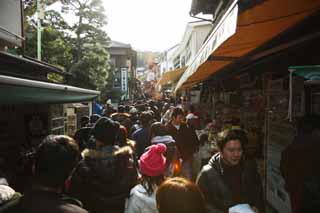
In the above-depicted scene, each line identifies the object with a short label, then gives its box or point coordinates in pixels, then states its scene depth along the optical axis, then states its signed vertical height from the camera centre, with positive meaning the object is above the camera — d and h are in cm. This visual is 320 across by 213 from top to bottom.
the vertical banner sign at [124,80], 4581 +122
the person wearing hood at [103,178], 376 -93
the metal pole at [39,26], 1489 +262
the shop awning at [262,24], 338 +73
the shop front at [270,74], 387 +32
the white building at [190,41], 2425 +382
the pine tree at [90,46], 2511 +324
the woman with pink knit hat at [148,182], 326 -86
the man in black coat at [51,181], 216 -57
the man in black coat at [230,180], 344 -87
